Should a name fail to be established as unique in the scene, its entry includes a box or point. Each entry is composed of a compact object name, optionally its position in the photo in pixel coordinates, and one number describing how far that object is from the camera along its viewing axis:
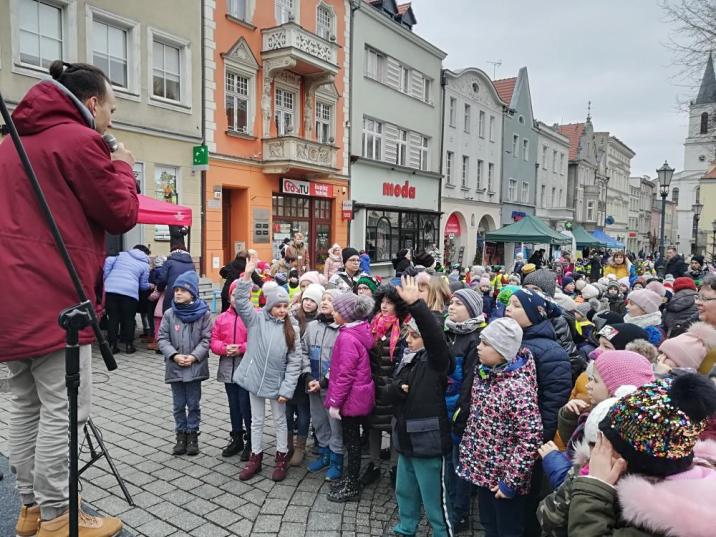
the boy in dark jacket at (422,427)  3.27
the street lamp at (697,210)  28.07
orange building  15.28
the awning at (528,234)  18.47
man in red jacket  2.47
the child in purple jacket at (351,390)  3.92
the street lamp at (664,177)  15.93
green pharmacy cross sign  14.30
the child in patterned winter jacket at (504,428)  3.01
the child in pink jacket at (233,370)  4.64
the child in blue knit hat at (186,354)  4.68
